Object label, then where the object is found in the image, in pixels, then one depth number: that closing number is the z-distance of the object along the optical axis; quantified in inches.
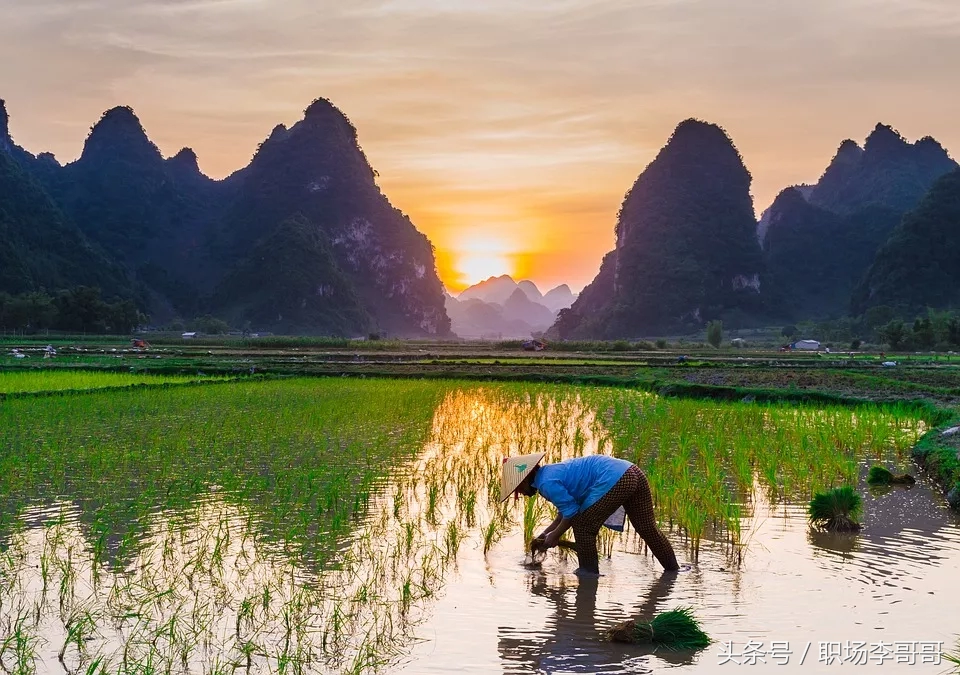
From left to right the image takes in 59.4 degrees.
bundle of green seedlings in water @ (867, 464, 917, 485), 367.6
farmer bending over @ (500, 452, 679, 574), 231.3
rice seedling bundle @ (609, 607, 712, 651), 184.4
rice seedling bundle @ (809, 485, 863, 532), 289.9
